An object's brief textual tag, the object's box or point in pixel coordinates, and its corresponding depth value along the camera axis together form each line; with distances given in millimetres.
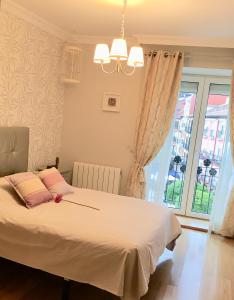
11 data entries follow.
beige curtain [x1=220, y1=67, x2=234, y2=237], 3935
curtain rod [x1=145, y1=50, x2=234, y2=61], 4018
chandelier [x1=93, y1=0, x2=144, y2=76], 2438
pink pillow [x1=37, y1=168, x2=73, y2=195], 3223
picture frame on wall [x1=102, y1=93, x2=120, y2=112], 4387
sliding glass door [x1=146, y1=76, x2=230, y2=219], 4496
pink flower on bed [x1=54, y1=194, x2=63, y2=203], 3051
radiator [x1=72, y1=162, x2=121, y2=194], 4402
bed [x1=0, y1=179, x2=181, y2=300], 2195
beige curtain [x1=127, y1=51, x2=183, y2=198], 4055
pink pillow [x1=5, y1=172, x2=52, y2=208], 2867
